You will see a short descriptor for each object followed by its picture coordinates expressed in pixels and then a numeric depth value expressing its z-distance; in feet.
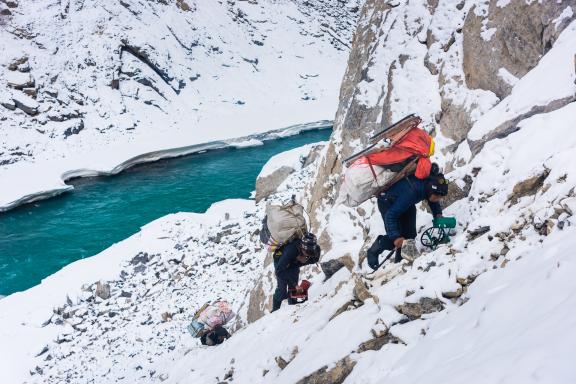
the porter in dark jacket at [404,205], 15.79
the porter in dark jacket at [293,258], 19.71
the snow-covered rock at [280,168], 62.18
